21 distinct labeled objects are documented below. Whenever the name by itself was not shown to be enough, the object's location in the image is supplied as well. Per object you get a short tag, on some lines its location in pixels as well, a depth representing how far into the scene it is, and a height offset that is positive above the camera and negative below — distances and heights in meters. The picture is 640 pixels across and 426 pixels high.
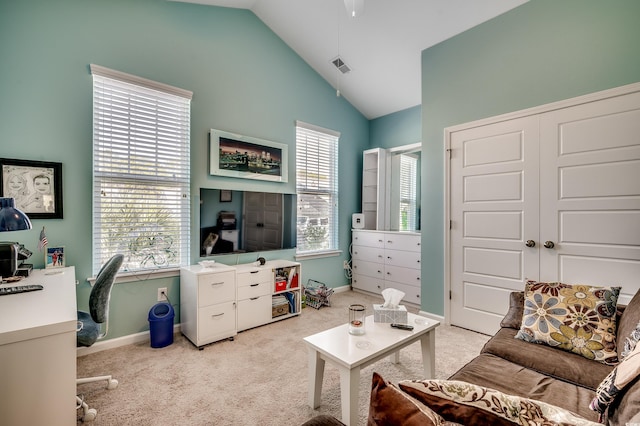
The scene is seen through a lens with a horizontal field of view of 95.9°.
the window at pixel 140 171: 2.53 +0.40
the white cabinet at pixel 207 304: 2.58 -0.84
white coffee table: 1.48 -0.77
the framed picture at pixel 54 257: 2.25 -0.35
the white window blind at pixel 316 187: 4.05 +0.38
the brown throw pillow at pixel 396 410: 0.58 -0.41
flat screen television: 3.05 -0.09
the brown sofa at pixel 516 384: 0.62 -0.75
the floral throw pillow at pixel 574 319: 1.52 -0.60
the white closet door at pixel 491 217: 2.65 -0.03
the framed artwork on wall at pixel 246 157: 3.14 +0.66
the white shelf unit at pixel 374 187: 4.44 +0.42
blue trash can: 2.54 -1.02
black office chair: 1.79 -0.63
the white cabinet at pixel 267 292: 2.95 -0.87
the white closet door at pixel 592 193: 2.19 +0.17
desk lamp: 1.70 -0.20
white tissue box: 1.97 -0.70
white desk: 1.05 -0.58
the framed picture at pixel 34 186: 2.15 +0.21
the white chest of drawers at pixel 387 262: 3.77 -0.68
